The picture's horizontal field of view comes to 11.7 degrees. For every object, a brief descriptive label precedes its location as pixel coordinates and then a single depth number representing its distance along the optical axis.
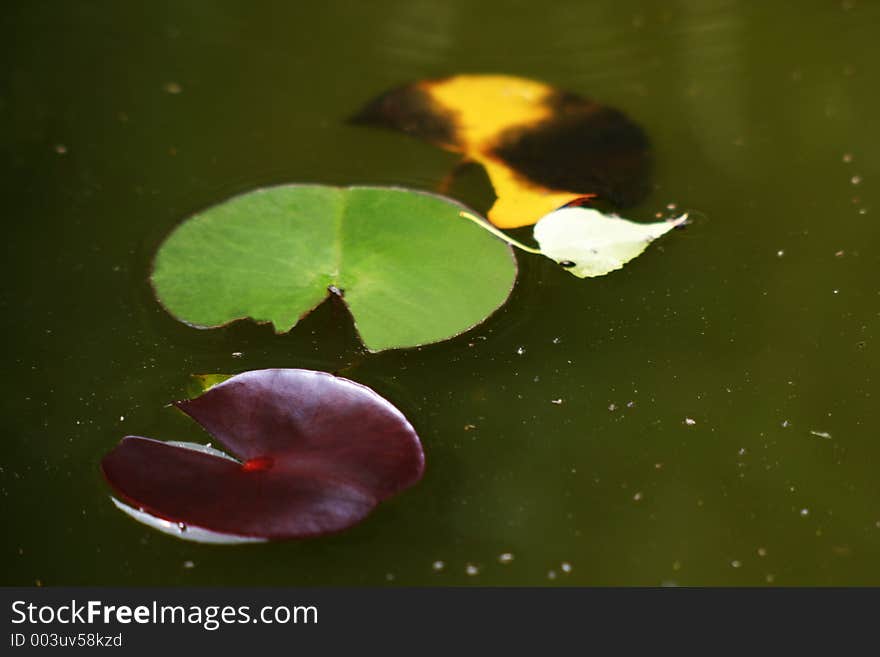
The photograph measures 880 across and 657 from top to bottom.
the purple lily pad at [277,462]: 1.46
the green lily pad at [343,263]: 1.52
